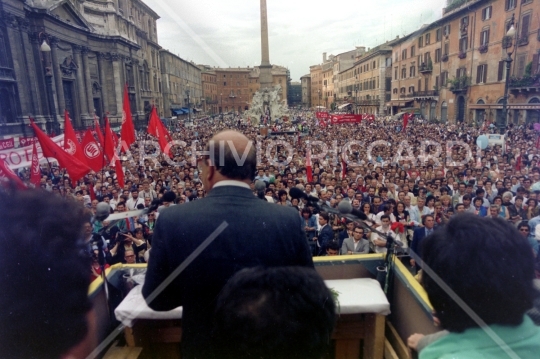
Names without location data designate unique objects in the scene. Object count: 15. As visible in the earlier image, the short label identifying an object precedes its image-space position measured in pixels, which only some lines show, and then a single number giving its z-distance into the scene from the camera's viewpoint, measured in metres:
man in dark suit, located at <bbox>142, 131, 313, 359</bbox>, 1.69
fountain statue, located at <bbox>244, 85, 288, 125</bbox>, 42.91
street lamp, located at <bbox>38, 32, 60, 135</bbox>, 25.38
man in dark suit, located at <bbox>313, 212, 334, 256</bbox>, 6.29
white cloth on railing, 2.72
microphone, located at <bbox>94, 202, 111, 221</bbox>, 2.39
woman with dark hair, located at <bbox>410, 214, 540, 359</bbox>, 1.16
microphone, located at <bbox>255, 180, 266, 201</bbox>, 2.96
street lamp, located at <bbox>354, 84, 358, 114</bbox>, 71.50
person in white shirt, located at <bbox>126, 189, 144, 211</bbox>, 8.67
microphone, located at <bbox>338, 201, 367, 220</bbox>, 2.38
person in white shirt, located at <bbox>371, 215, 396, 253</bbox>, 5.58
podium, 2.74
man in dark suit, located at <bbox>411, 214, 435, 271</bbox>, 5.97
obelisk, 45.38
